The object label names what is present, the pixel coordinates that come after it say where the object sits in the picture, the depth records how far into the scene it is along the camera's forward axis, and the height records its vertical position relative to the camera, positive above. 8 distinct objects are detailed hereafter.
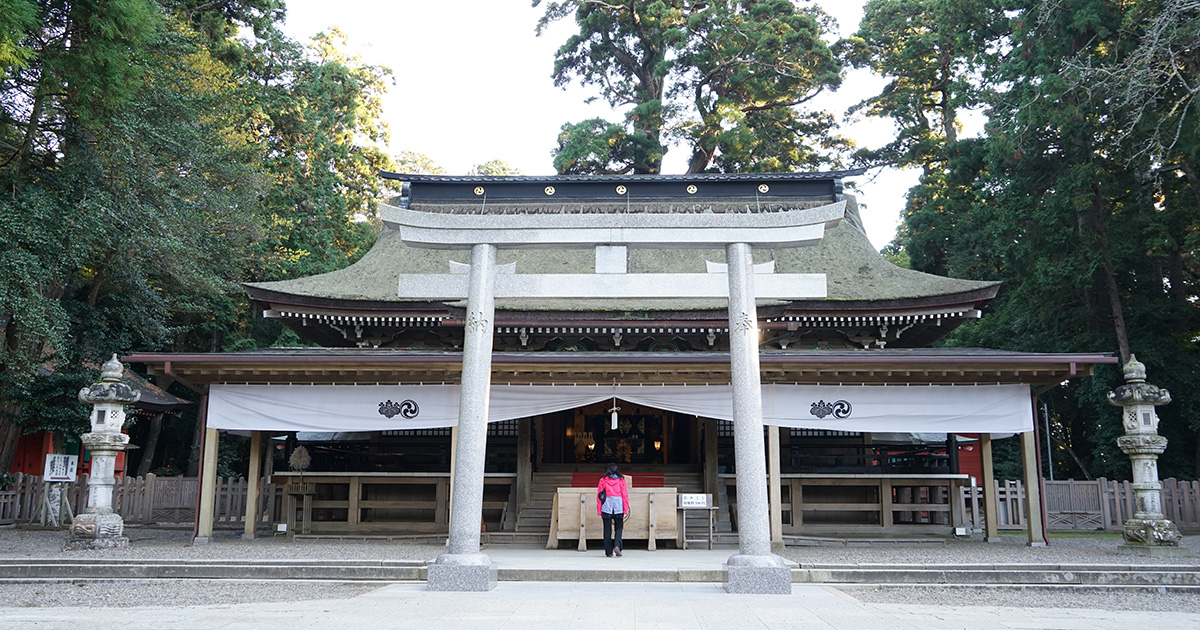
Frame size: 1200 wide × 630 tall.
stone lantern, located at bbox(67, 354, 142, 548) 11.80 -0.05
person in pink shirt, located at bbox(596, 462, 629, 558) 11.03 -0.72
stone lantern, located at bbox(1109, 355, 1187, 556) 11.33 +0.04
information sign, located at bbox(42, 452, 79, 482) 15.11 -0.34
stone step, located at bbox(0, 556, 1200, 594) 9.18 -1.42
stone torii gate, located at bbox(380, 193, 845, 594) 8.12 +1.93
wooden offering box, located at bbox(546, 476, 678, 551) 12.00 -0.96
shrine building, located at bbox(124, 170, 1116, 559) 8.70 +1.22
